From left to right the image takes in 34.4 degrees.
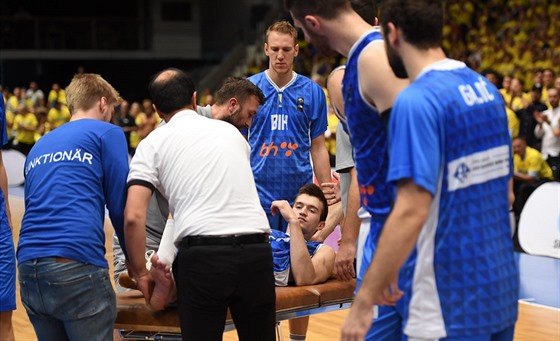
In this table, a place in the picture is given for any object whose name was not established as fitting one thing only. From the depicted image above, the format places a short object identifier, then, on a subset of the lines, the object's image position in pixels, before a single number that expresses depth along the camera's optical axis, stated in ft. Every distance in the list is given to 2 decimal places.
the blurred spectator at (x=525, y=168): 36.17
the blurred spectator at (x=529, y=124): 41.29
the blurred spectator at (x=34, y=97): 78.07
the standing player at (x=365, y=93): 10.55
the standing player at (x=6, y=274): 15.15
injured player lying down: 13.62
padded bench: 14.37
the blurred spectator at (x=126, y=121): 65.67
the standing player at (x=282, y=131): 20.90
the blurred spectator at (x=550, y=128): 39.34
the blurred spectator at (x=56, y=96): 75.97
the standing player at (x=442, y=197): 9.00
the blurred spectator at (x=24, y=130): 66.90
